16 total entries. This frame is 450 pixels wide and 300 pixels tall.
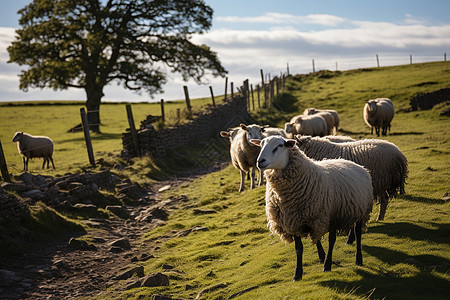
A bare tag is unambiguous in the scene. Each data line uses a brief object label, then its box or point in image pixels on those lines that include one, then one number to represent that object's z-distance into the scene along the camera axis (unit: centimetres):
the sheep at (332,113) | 2256
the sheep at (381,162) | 804
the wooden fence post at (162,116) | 2145
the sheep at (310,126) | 1902
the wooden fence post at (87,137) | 1631
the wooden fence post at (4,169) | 1151
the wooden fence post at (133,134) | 1956
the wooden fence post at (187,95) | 2411
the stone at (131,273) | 788
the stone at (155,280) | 712
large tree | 2827
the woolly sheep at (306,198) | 601
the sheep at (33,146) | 1850
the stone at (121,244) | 970
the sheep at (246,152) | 1289
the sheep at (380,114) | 2106
